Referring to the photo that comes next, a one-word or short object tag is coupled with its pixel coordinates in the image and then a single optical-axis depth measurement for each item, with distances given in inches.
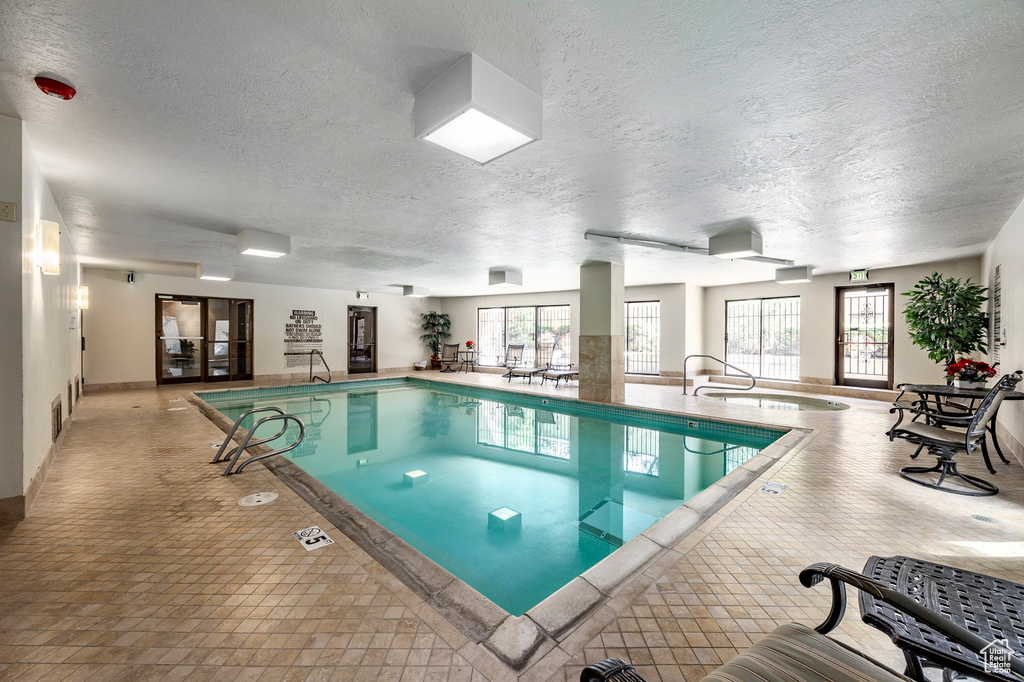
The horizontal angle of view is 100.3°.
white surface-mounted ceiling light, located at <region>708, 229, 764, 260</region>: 193.6
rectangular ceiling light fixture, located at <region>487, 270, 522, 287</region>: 313.4
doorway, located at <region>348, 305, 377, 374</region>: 482.0
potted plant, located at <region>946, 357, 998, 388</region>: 171.9
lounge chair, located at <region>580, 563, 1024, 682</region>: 34.7
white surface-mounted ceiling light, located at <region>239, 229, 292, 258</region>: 195.9
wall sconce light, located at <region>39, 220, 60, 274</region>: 119.2
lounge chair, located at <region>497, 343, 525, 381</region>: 483.2
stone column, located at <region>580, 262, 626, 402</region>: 286.2
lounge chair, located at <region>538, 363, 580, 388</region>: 390.3
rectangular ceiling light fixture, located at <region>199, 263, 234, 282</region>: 297.7
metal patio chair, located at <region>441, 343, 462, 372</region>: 536.7
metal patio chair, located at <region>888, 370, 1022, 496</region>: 127.0
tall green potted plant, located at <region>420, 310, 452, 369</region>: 534.3
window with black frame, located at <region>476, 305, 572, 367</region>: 472.7
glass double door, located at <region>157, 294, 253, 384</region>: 364.2
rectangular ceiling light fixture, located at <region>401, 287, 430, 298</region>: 431.2
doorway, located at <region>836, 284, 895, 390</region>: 319.6
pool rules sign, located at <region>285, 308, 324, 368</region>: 432.8
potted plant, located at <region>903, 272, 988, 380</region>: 216.7
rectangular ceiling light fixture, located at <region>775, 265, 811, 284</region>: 289.9
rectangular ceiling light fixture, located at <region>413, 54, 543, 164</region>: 74.1
